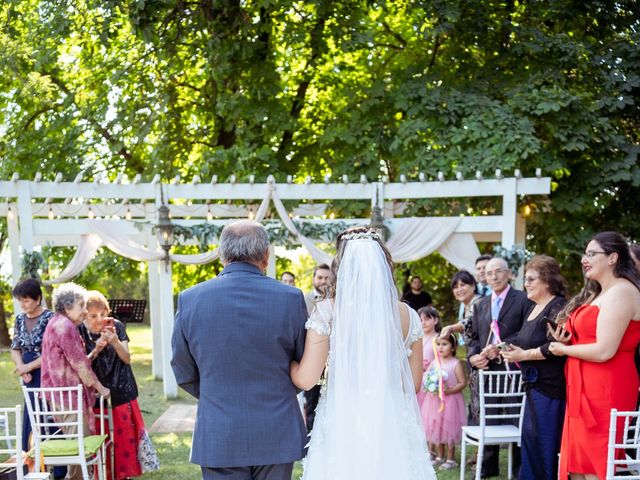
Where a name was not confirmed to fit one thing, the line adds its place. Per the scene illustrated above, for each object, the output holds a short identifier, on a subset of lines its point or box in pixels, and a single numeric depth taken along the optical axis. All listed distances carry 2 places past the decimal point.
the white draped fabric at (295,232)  9.80
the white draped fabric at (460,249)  9.80
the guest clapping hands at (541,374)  4.85
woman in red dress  4.05
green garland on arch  9.78
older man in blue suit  3.10
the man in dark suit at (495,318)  5.67
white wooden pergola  9.56
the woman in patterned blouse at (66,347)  5.35
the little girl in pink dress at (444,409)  6.36
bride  3.42
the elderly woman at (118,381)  5.79
